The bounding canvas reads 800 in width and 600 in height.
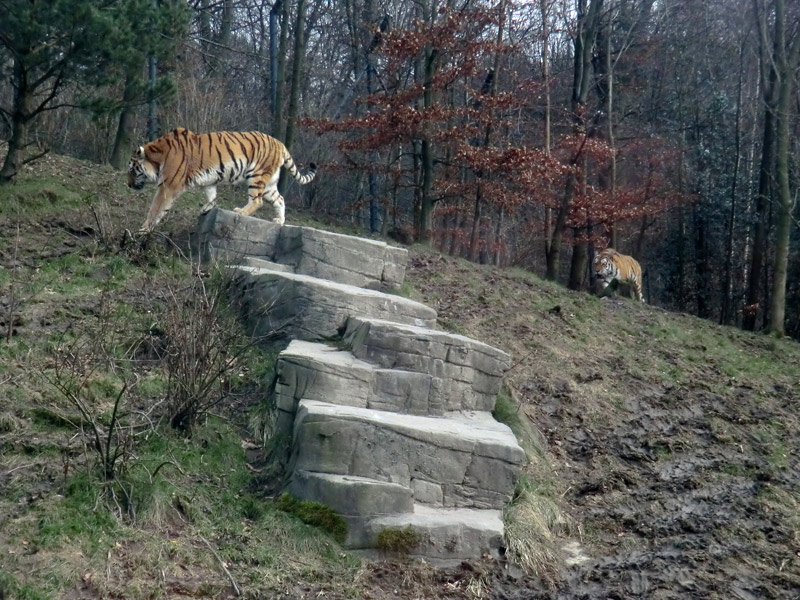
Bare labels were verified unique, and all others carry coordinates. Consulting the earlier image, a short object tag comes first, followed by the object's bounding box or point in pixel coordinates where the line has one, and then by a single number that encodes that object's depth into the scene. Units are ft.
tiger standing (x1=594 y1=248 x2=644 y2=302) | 58.90
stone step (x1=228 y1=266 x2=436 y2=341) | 27.40
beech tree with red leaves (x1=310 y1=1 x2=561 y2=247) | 53.31
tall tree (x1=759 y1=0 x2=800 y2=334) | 54.65
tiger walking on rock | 37.22
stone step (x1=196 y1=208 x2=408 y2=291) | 31.91
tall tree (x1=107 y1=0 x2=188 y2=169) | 37.01
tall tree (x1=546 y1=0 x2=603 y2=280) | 60.13
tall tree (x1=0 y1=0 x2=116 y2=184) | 34.99
